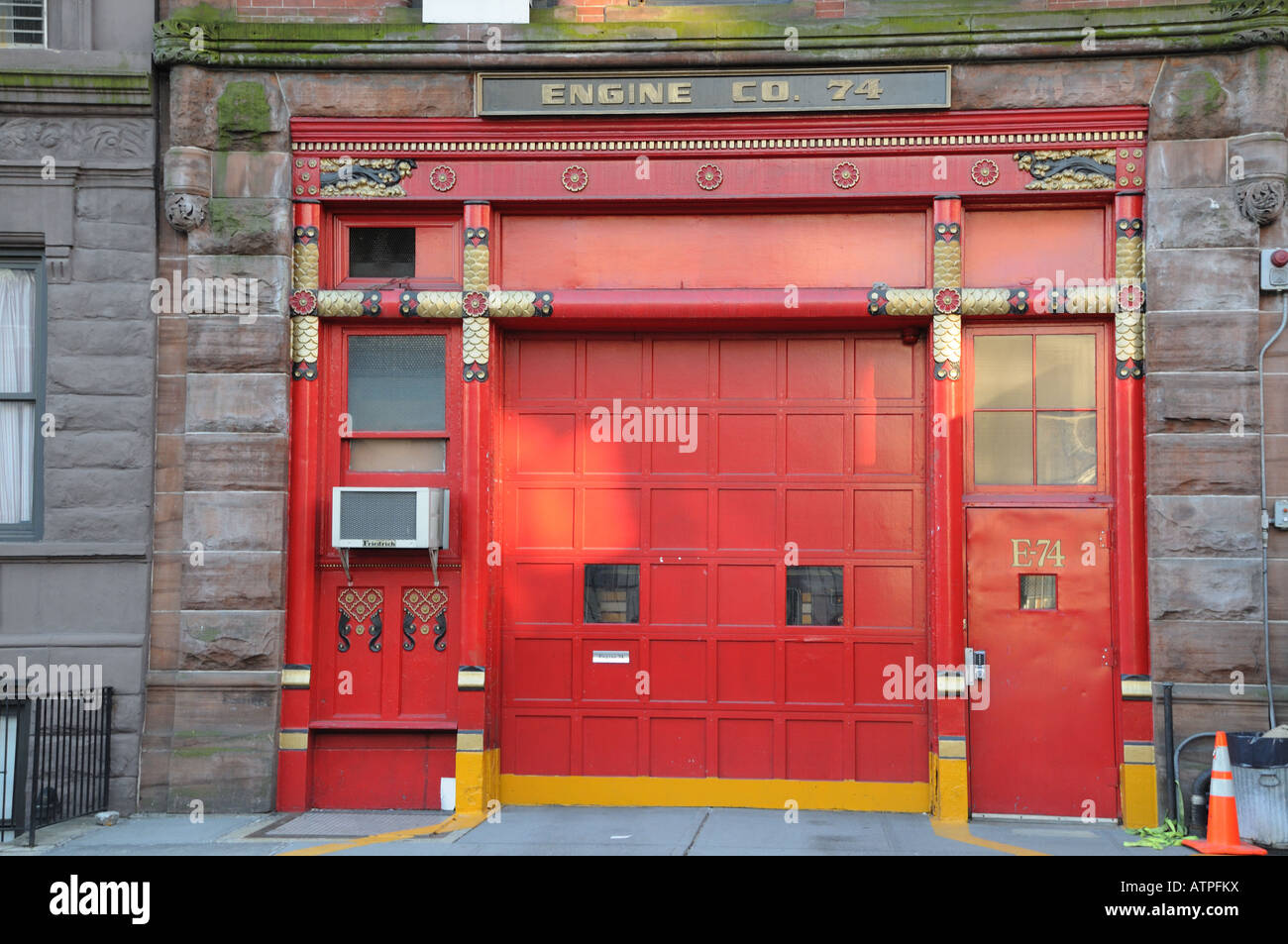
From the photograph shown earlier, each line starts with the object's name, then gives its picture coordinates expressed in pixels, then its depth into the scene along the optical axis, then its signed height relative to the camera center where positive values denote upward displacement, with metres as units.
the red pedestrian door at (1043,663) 9.30 -1.02
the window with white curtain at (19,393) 9.88 +1.11
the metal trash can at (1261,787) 8.35 -1.78
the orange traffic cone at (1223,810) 8.34 -1.93
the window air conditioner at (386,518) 9.34 +0.09
